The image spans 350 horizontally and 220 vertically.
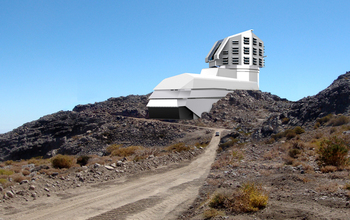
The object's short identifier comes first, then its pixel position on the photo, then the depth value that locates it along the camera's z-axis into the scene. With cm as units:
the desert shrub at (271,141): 1945
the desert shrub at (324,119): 1983
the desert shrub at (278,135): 2006
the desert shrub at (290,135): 1866
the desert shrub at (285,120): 2448
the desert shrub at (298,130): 1929
